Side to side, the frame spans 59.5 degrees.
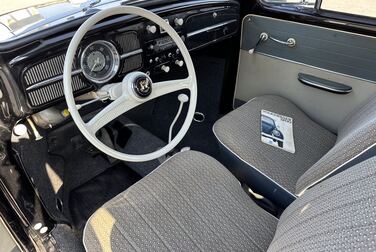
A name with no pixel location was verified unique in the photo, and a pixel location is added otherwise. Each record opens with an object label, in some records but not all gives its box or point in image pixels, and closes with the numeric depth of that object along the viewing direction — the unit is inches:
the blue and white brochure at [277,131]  58.2
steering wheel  40.4
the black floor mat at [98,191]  63.1
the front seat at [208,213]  27.6
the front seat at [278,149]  47.0
